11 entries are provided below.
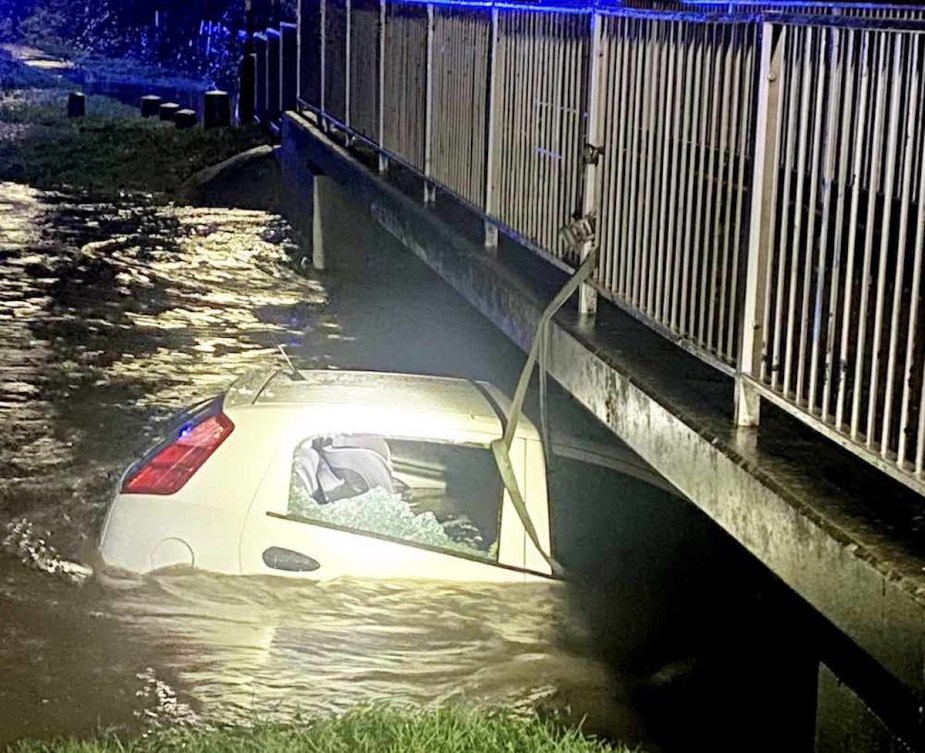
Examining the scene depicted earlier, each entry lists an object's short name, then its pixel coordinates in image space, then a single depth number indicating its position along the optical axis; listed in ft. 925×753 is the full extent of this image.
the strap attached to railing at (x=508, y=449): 23.35
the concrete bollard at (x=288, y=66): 78.28
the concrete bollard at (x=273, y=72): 92.53
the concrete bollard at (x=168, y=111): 112.98
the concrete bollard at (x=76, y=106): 118.73
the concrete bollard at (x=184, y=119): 104.88
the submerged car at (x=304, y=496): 22.99
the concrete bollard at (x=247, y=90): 104.09
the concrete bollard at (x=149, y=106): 119.24
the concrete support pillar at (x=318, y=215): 60.59
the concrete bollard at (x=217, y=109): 104.06
